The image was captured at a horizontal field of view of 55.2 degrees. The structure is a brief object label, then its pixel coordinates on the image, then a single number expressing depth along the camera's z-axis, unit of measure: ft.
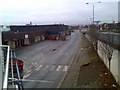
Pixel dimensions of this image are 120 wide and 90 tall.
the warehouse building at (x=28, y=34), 100.83
